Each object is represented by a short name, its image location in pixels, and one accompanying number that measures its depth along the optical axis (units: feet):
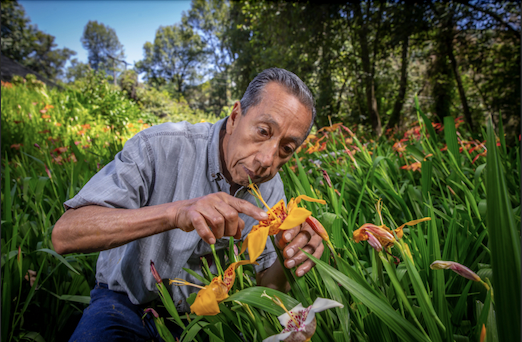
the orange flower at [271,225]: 1.26
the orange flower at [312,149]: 4.98
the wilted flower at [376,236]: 1.33
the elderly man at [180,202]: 1.77
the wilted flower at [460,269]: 1.22
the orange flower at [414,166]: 4.53
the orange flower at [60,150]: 6.39
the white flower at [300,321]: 1.17
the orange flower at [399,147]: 5.51
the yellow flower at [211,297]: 1.31
